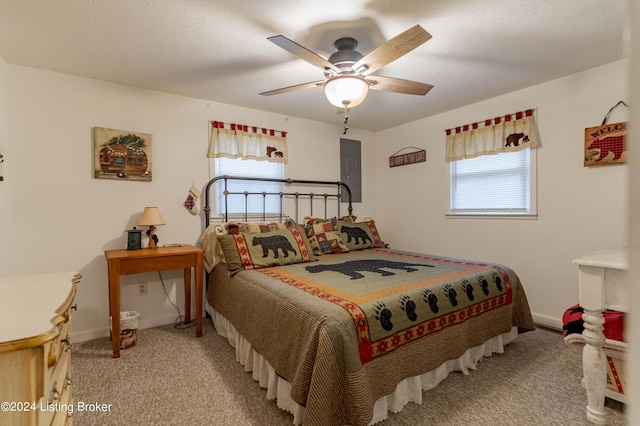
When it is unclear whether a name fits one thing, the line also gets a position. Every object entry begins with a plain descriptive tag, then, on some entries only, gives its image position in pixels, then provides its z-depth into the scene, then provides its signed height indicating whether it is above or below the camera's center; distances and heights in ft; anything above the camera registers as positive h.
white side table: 4.34 -1.49
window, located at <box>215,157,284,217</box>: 10.88 +0.85
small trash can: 7.91 -3.32
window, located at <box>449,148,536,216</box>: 9.80 +0.78
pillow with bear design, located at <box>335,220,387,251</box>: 11.25 -1.10
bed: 4.58 -2.18
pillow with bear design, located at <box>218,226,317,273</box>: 8.22 -1.23
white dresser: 2.40 -1.25
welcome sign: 7.85 +1.70
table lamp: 8.66 -0.33
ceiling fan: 5.41 +3.00
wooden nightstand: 7.54 -1.55
